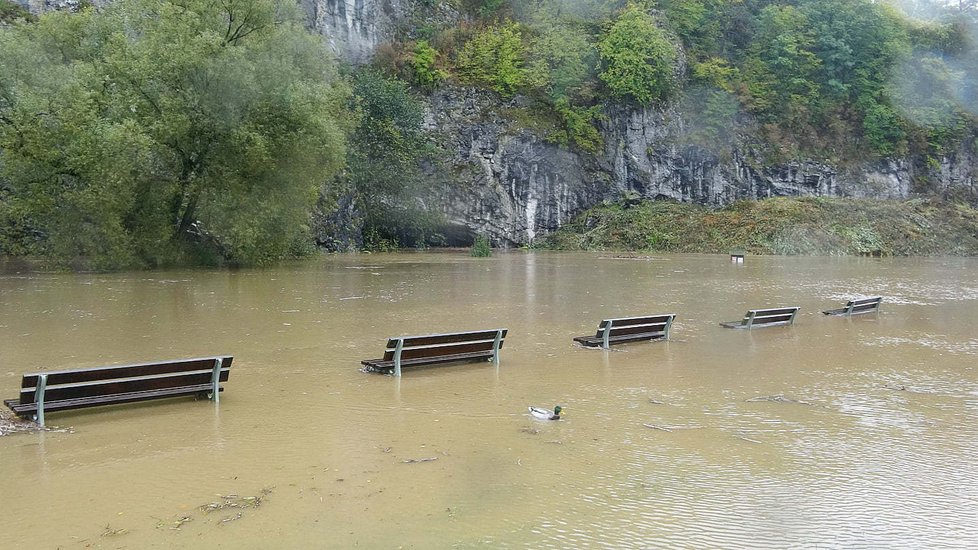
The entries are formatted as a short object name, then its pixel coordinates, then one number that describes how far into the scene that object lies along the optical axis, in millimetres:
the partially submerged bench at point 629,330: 12448
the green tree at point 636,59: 52844
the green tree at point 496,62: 51375
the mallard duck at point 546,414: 7750
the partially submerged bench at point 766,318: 14906
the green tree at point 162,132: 24219
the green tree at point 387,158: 44219
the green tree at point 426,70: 50156
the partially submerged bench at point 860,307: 16941
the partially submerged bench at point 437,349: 10117
